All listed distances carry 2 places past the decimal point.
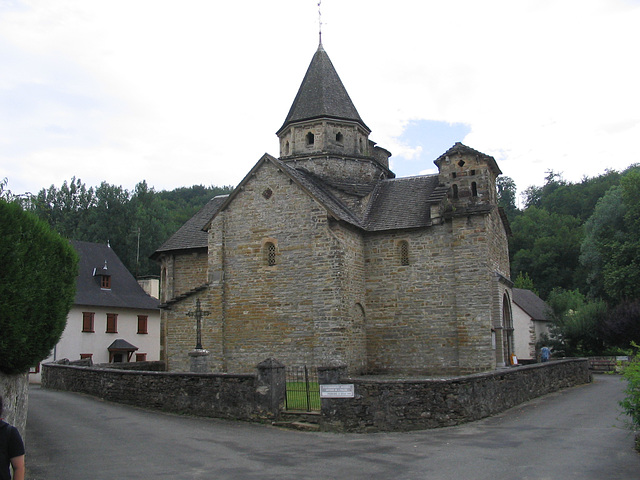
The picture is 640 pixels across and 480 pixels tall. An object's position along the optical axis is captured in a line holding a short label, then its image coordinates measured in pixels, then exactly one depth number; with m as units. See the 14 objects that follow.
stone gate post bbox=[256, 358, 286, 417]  13.87
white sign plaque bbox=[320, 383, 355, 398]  13.12
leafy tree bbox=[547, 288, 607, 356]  34.94
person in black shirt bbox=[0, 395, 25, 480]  5.57
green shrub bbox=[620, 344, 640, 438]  9.90
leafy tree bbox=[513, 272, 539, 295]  58.84
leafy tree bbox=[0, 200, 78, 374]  9.21
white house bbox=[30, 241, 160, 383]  34.28
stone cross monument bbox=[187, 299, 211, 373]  18.55
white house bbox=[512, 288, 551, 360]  41.79
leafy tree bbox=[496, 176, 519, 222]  94.94
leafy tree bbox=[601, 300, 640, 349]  30.95
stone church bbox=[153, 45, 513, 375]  21.70
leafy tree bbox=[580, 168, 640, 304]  38.69
